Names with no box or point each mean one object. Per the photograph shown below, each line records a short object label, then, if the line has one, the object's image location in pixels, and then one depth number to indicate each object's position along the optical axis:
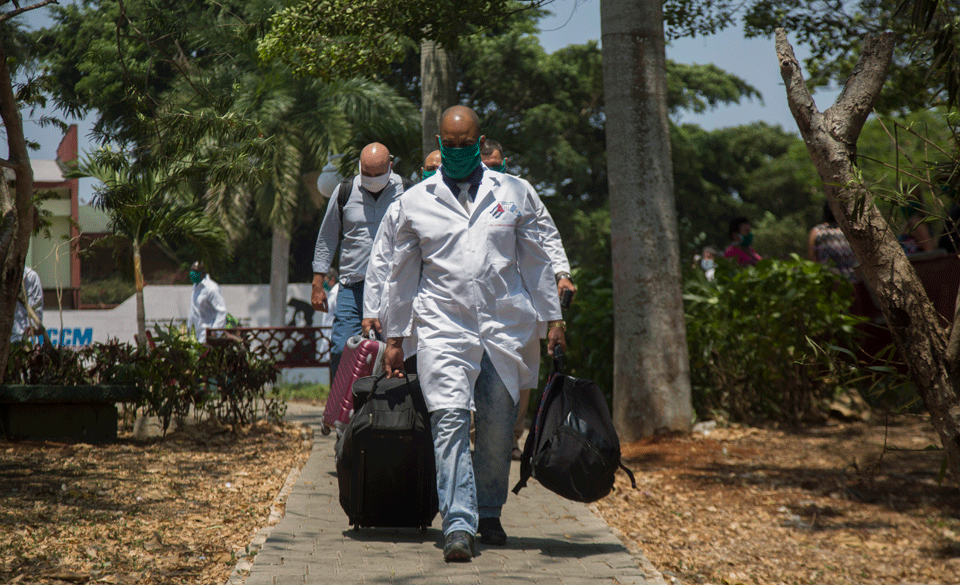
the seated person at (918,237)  14.32
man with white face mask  11.05
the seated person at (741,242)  18.72
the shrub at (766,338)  15.11
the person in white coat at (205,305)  24.03
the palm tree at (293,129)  44.28
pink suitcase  9.09
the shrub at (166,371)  13.51
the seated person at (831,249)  16.97
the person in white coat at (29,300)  17.61
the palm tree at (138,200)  14.78
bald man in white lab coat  7.39
